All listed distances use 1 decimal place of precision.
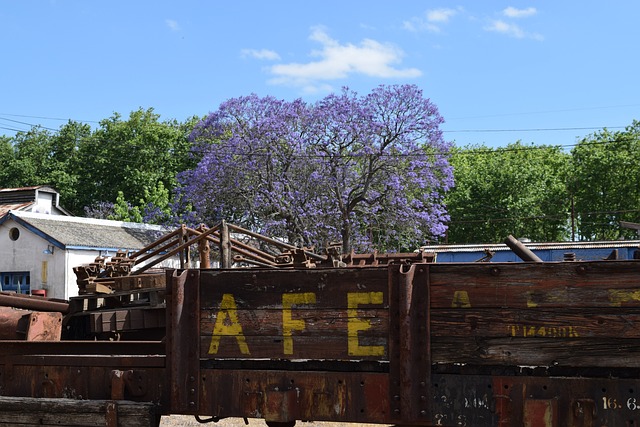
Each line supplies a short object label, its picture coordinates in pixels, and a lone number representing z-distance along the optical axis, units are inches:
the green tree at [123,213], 1443.2
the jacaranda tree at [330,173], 1023.6
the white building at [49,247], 936.3
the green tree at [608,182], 1599.4
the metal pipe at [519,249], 191.8
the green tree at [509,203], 1763.0
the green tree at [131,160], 1829.5
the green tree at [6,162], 1895.9
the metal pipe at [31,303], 220.1
